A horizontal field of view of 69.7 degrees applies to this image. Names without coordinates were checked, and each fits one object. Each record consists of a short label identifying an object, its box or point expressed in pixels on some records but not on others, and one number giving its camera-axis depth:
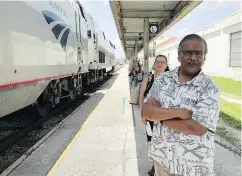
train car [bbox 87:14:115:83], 7.52
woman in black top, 2.27
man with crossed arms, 1.15
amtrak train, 2.60
